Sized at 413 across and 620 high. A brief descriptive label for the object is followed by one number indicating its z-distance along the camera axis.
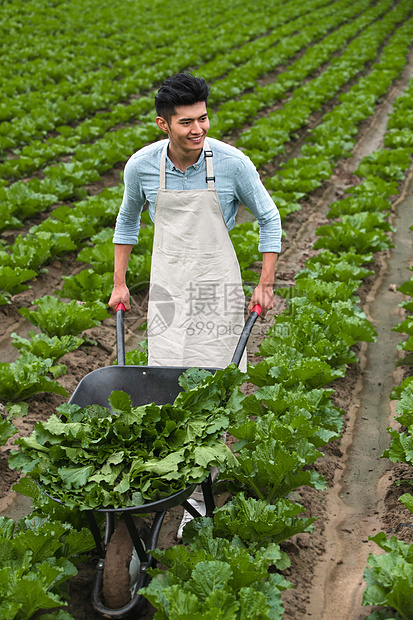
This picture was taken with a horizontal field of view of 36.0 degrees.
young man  3.34
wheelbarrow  2.86
